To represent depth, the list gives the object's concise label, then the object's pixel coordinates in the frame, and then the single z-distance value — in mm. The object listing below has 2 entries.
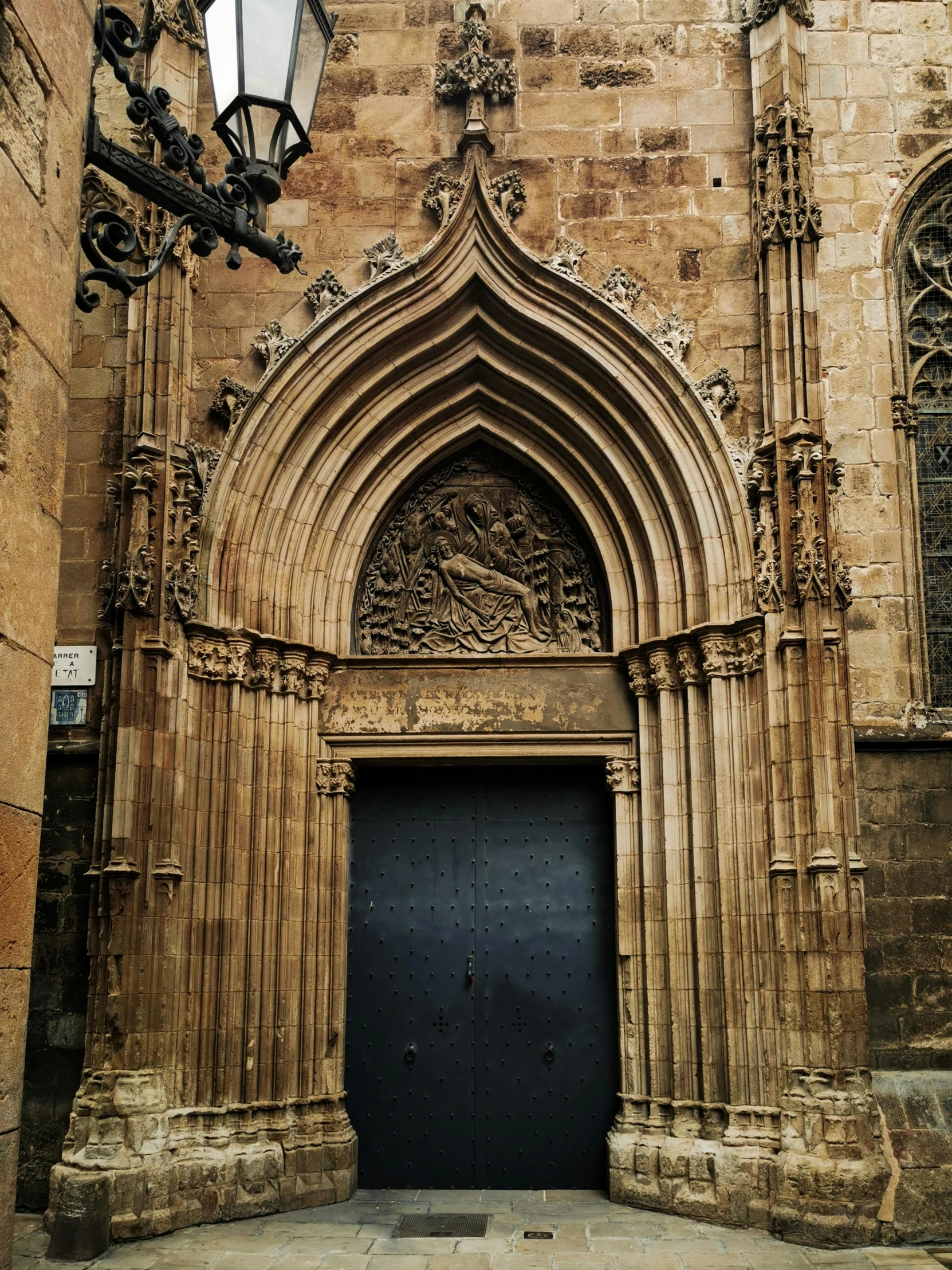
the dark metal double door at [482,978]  9586
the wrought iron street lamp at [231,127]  5090
